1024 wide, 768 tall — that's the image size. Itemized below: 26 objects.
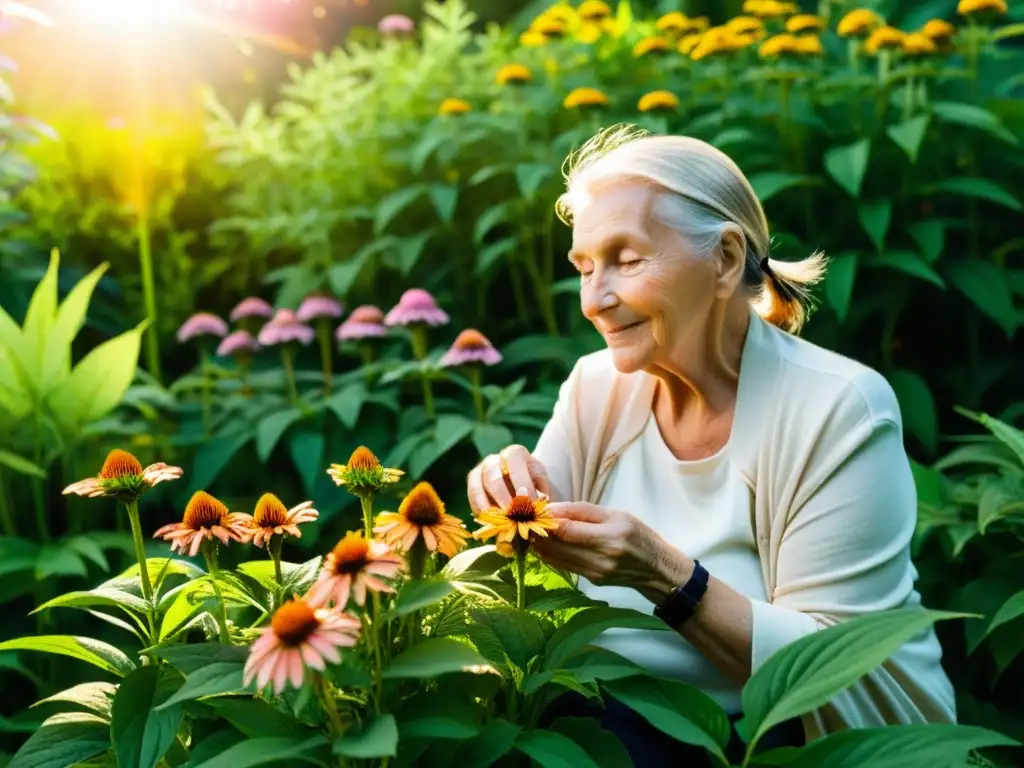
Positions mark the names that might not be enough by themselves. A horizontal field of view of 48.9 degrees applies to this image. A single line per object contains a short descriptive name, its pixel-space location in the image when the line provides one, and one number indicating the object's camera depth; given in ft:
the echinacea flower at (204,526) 4.35
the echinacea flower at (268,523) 4.40
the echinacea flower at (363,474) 4.36
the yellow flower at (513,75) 10.07
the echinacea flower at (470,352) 8.36
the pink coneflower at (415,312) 9.17
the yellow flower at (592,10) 10.66
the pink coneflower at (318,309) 9.83
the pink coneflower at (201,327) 10.14
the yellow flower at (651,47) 10.03
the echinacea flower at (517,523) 4.32
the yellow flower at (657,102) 9.37
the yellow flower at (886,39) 9.29
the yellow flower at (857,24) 9.56
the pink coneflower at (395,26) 12.82
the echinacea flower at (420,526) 4.15
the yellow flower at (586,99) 9.41
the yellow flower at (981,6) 9.31
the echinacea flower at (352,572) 3.64
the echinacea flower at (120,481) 4.49
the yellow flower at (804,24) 9.75
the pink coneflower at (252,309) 10.13
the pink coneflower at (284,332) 9.53
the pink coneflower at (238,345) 9.67
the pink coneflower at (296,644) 3.43
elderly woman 5.14
